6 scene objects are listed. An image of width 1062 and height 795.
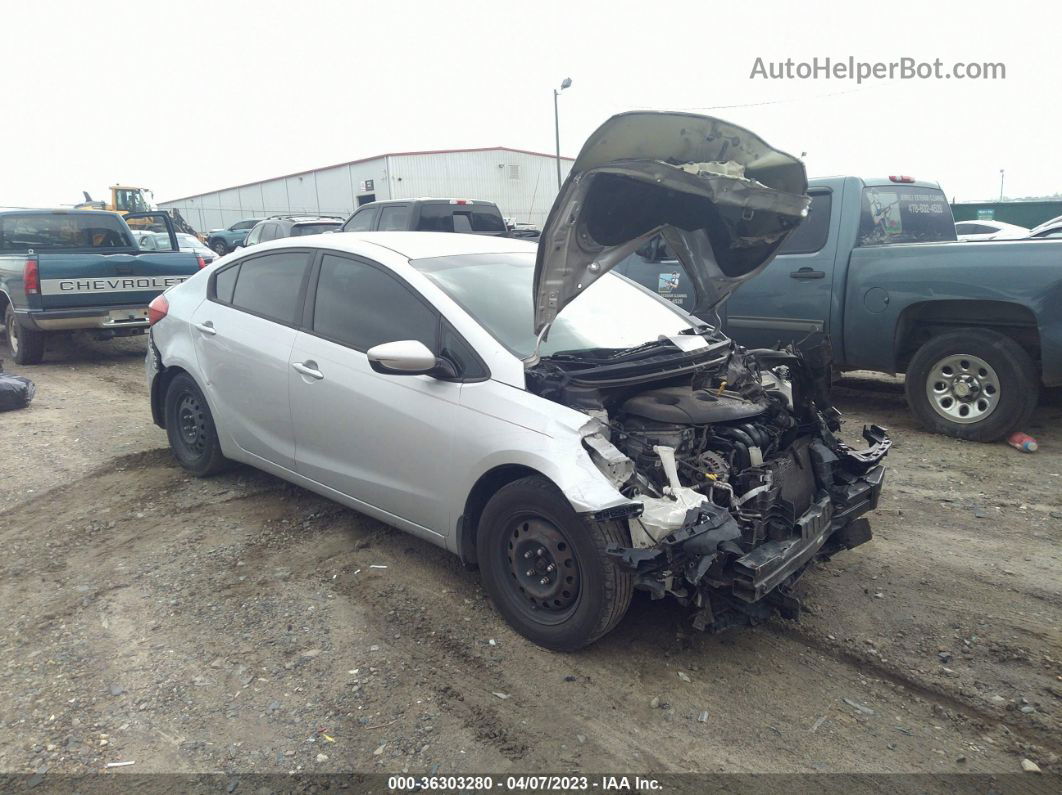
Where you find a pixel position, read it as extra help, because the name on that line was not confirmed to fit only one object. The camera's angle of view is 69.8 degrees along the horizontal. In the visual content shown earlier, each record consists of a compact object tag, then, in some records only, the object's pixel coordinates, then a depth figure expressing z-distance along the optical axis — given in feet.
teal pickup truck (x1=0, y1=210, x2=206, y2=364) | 29.86
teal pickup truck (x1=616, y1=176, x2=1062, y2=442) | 18.71
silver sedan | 10.15
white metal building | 119.34
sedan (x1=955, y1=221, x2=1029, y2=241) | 47.90
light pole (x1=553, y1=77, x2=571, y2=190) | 83.20
